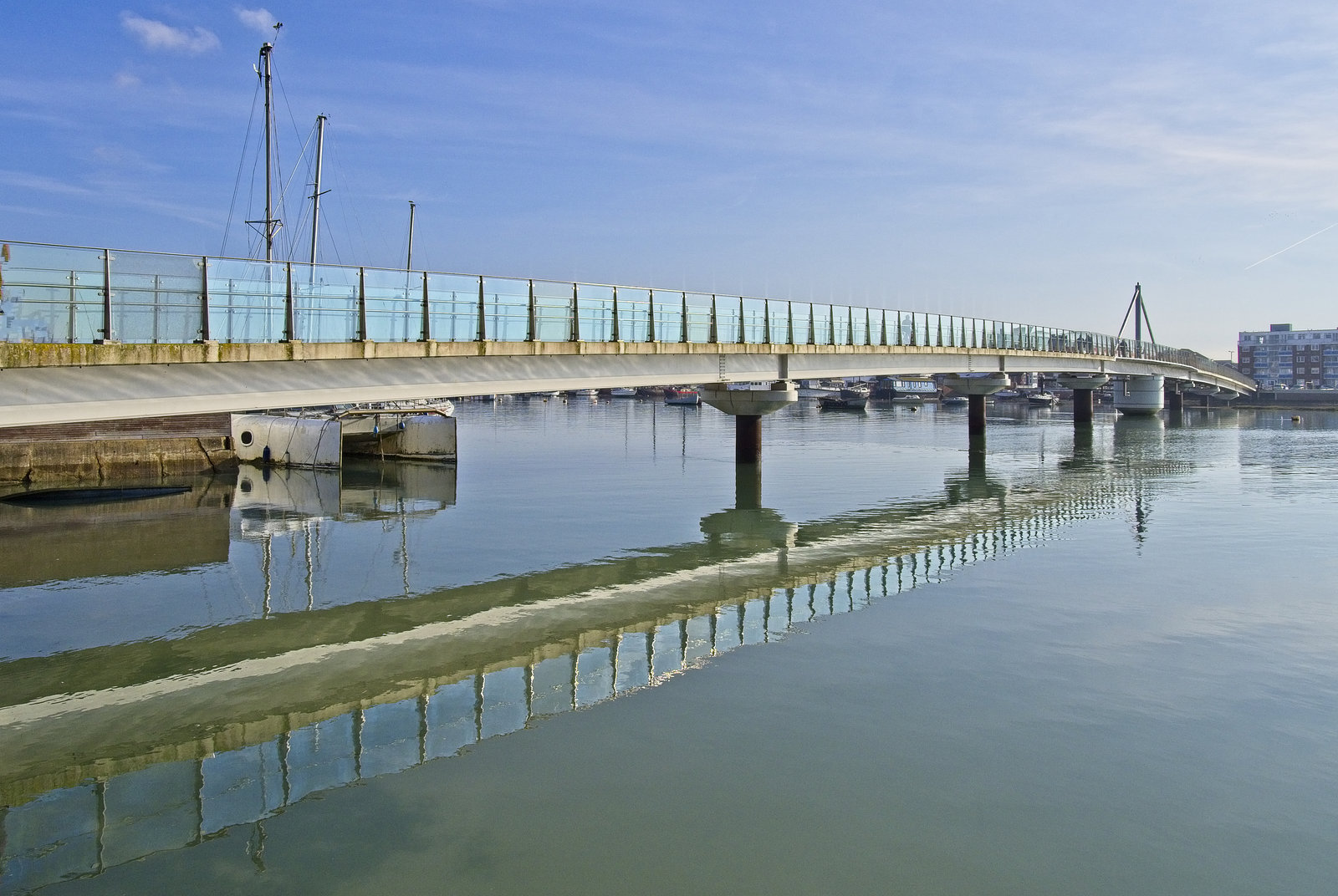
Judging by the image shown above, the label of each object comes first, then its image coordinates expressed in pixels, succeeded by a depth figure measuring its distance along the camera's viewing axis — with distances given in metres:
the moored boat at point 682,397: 134.62
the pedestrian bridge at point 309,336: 16.64
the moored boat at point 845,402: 114.25
